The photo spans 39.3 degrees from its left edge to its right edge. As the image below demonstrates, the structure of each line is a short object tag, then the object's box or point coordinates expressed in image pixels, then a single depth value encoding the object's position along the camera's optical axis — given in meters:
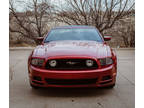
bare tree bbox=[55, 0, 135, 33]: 11.20
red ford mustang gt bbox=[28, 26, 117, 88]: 3.24
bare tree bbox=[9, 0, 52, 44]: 11.27
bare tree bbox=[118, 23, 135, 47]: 11.40
